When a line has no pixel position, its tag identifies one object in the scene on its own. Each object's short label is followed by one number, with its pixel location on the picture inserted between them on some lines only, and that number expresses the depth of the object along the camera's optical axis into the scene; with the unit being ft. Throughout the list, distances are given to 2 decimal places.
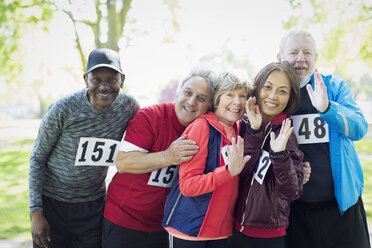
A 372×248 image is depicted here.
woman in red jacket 6.17
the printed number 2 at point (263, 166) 6.65
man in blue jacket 7.52
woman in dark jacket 6.35
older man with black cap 7.91
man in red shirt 7.46
